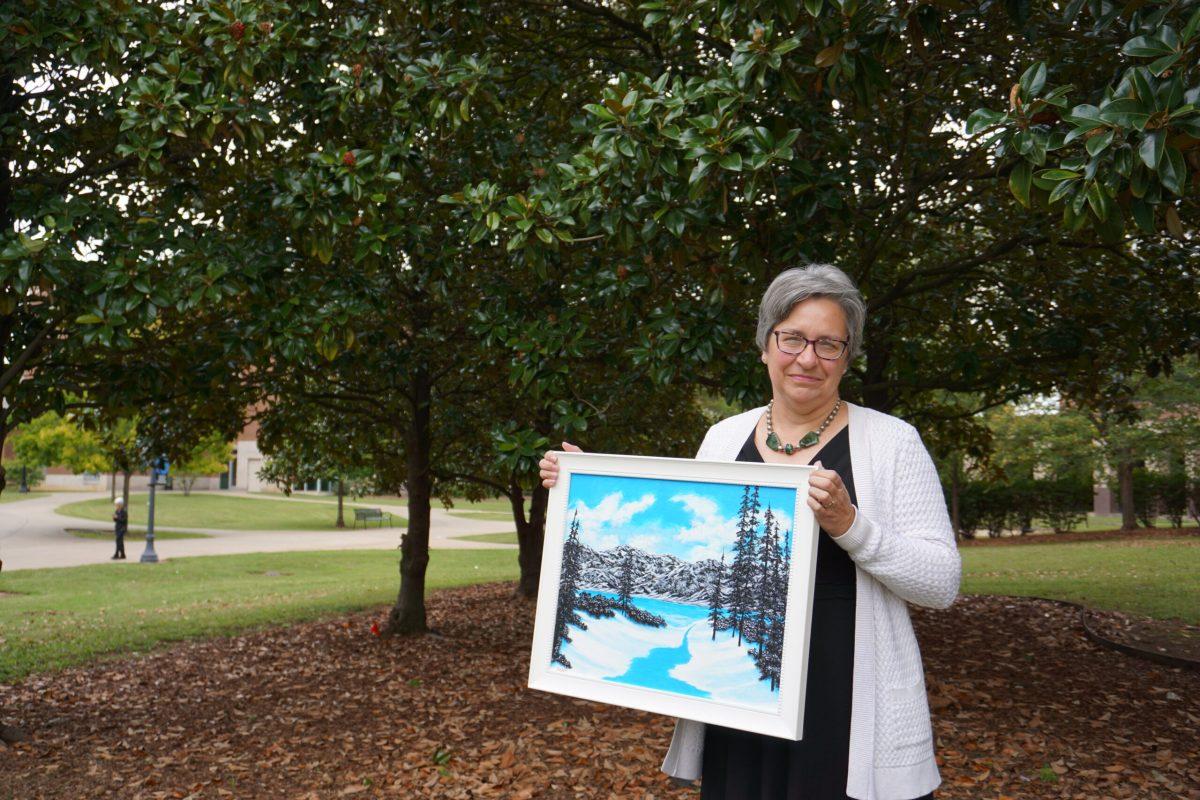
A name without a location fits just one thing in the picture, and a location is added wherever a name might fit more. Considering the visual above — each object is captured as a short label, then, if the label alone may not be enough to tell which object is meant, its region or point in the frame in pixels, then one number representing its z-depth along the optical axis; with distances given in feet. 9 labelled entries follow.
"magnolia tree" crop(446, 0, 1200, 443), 14.64
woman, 7.62
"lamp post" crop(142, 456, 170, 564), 79.82
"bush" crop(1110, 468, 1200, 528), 98.68
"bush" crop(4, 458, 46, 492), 182.00
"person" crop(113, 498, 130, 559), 83.25
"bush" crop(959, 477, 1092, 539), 101.45
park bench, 136.67
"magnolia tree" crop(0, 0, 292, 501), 17.85
